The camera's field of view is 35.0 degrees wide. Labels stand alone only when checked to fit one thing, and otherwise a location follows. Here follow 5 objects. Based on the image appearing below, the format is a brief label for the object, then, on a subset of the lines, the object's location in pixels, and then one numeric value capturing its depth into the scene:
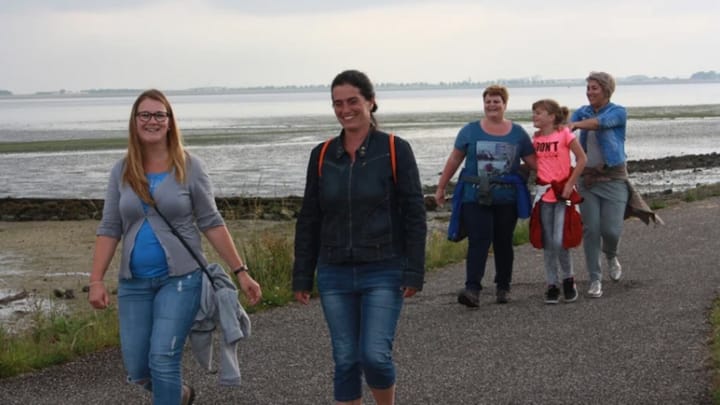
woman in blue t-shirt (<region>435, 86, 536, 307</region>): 9.25
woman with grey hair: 9.95
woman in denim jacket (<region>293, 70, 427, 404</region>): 5.45
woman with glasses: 5.58
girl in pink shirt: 9.51
